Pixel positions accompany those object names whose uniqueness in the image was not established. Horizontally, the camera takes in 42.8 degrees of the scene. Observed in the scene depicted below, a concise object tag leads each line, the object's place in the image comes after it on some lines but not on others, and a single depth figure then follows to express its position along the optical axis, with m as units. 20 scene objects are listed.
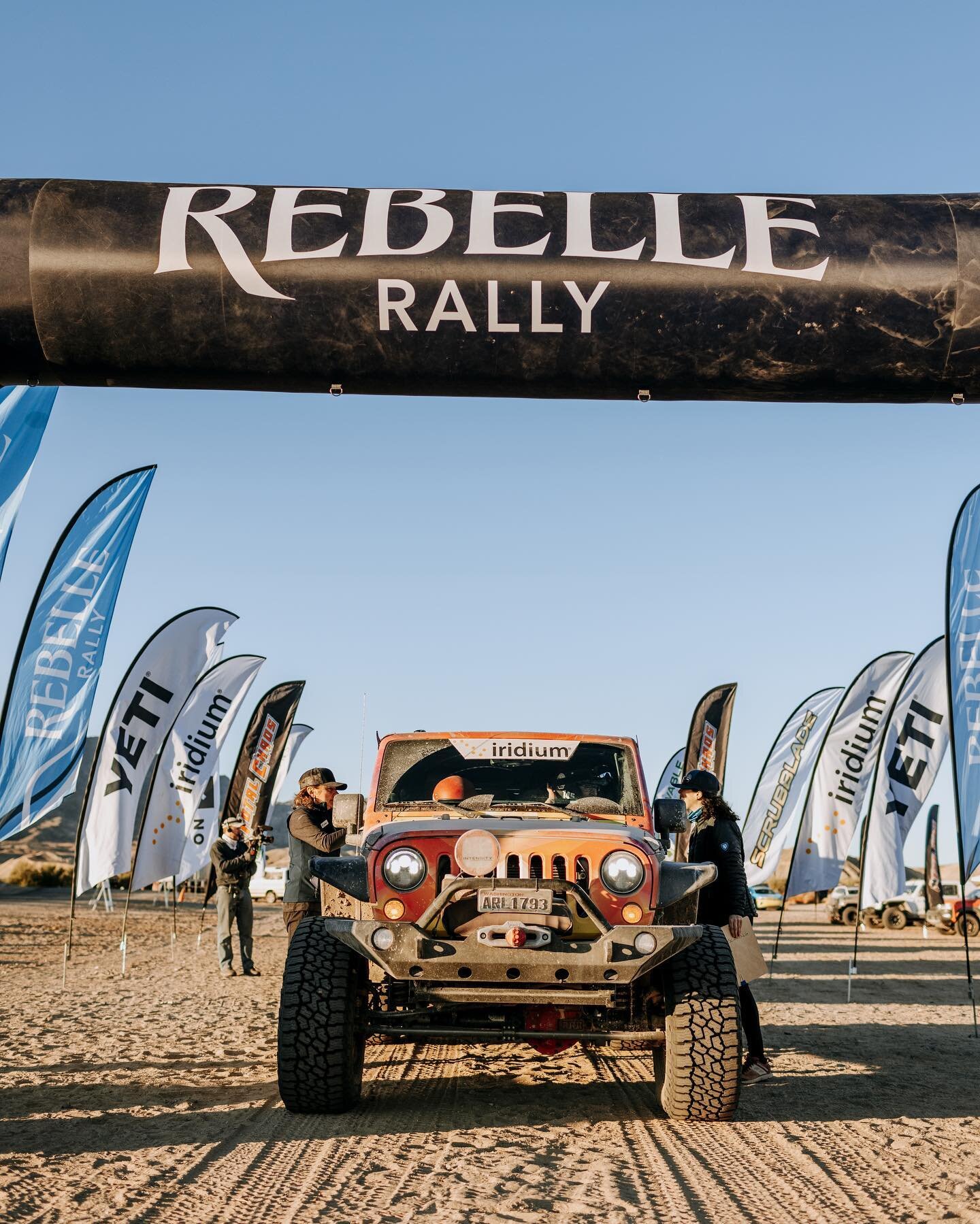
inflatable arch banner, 5.19
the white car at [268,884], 45.50
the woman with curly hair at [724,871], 7.71
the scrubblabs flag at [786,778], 24.33
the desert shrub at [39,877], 49.12
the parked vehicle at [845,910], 35.84
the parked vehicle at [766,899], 49.47
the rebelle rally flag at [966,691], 10.47
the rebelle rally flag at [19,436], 7.76
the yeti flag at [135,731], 14.66
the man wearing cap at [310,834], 9.33
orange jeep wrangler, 5.86
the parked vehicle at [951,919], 29.45
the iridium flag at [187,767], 17.48
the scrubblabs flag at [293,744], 30.52
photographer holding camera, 14.98
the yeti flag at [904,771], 17.47
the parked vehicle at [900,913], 33.59
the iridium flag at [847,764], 19.88
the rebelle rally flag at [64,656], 10.23
